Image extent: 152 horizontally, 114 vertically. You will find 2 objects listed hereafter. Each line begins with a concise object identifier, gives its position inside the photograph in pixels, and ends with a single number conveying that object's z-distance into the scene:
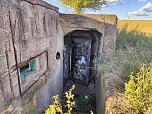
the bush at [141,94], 1.53
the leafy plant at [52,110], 1.10
